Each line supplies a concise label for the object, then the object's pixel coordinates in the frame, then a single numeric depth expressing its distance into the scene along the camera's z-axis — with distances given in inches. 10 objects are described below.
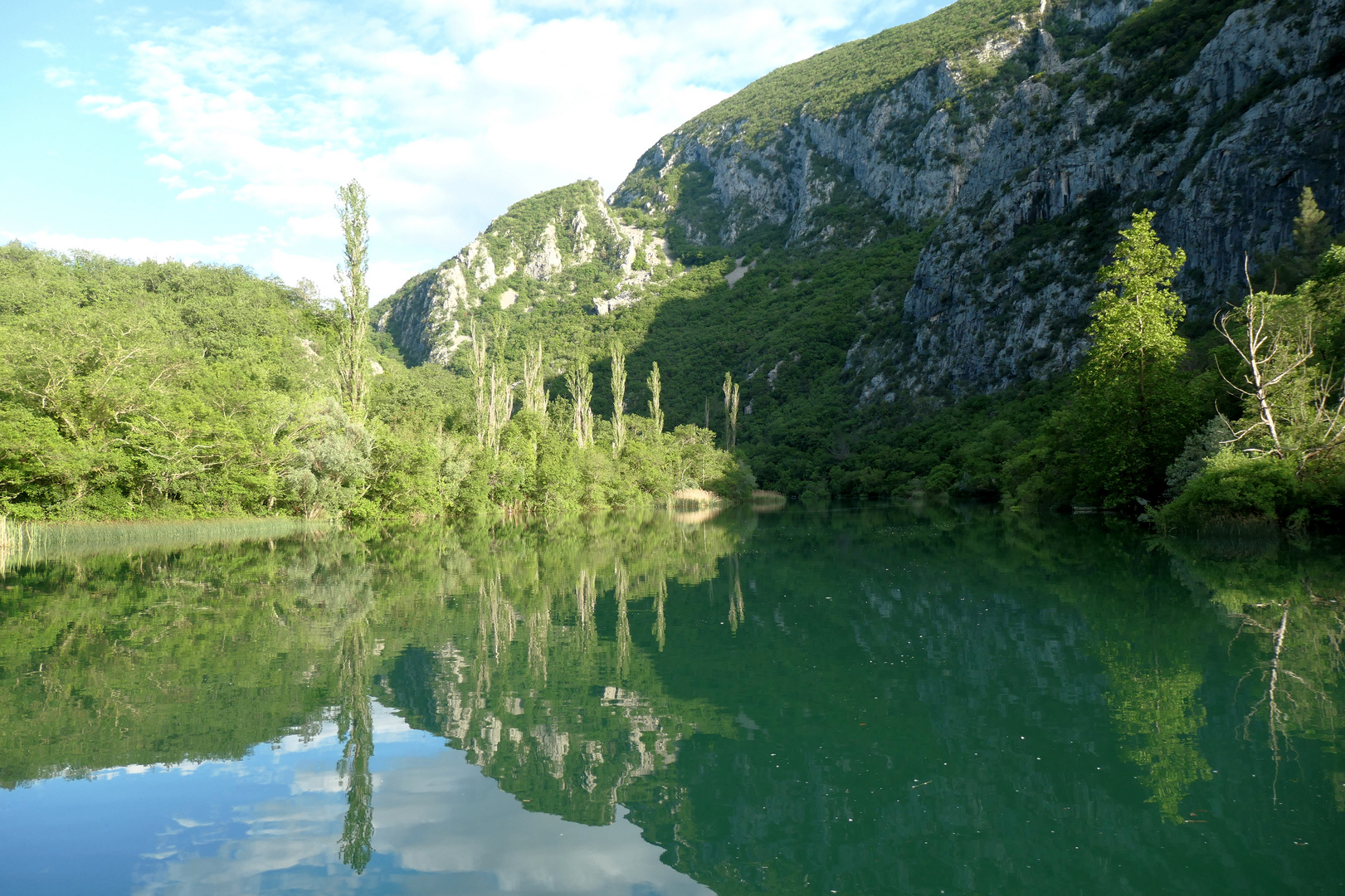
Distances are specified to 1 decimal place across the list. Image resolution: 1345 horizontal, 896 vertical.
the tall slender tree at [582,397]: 2554.1
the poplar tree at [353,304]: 1550.2
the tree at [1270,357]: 924.6
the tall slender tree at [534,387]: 2413.9
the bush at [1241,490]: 896.3
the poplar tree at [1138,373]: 1198.3
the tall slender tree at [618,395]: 2623.0
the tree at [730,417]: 4018.2
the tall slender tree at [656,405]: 3068.4
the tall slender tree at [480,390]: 2119.8
